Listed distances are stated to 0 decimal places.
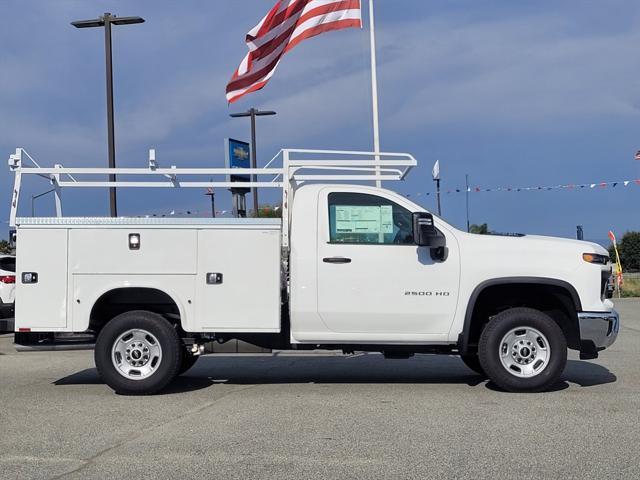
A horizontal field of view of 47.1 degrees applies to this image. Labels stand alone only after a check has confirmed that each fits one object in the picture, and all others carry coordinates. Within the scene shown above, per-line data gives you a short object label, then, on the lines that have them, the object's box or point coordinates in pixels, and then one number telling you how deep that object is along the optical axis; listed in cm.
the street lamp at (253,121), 2394
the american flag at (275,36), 1334
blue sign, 2223
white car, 1248
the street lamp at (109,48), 1564
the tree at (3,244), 3781
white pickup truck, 759
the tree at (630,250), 7369
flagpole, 1495
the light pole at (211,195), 1057
